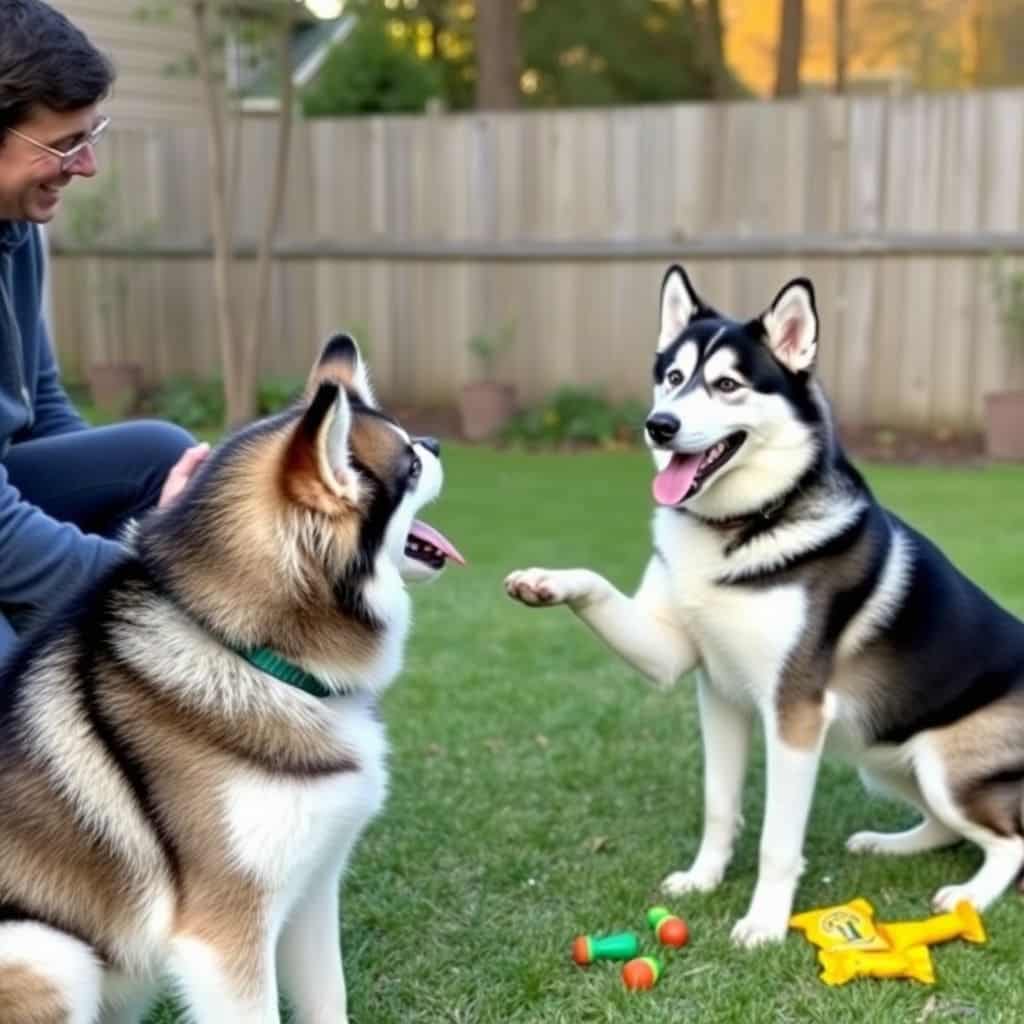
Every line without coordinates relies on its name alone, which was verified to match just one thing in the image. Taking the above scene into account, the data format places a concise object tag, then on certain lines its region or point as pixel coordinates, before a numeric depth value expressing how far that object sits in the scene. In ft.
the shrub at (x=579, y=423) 32.76
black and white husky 9.72
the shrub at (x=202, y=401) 35.04
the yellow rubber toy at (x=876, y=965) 9.04
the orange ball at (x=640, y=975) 8.98
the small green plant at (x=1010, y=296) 29.37
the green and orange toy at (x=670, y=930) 9.66
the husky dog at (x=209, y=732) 6.86
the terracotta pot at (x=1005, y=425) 28.96
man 7.81
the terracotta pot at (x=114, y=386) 37.45
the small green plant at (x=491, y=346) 34.01
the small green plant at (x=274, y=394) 34.78
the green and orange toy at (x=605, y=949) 9.39
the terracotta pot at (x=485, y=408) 33.40
